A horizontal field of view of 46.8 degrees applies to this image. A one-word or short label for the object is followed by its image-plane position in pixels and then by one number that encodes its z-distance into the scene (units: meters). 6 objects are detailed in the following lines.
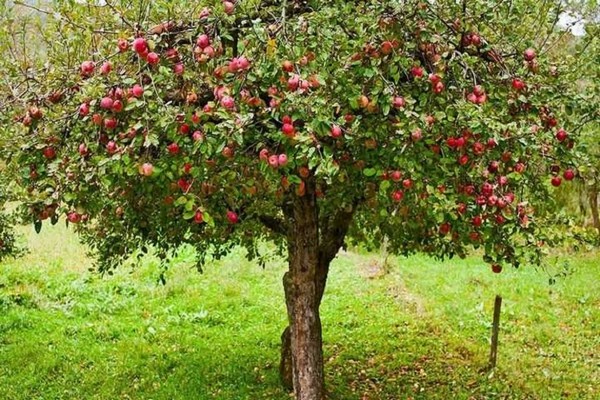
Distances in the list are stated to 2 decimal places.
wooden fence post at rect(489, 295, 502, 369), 10.44
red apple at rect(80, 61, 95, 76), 4.66
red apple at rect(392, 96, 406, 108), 4.41
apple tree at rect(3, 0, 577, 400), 4.37
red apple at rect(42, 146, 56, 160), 4.80
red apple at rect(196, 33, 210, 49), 4.53
